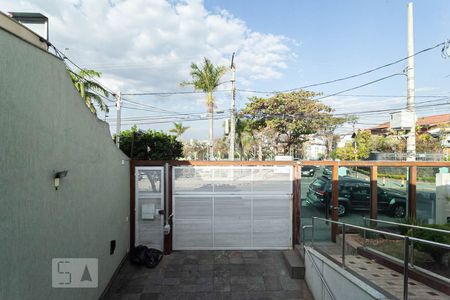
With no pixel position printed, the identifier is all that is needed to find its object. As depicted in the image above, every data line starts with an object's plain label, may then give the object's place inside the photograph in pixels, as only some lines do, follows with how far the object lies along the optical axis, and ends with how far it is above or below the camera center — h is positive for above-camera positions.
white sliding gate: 7.25 -1.72
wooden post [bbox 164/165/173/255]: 6.98 -1.70
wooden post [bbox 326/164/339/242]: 7.17 -1.30
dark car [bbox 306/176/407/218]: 7.45 -1.47
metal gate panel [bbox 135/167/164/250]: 7.08 -1.57
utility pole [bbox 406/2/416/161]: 11.62 +3.59
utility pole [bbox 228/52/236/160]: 16.34 +2.65
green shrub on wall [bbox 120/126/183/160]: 8.78 +0.06
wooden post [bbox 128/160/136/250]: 7.05 -1.53
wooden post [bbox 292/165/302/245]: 7.19 -1.67
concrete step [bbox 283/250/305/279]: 5.84 -2.80
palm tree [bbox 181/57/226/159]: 18.28 +4.97
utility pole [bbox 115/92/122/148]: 8.64 +1.39
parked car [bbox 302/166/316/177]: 7.48 -0.71
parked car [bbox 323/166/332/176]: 7.34 -0.68
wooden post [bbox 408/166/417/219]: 7.41 -1.30
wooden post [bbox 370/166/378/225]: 7.34 -1.30
